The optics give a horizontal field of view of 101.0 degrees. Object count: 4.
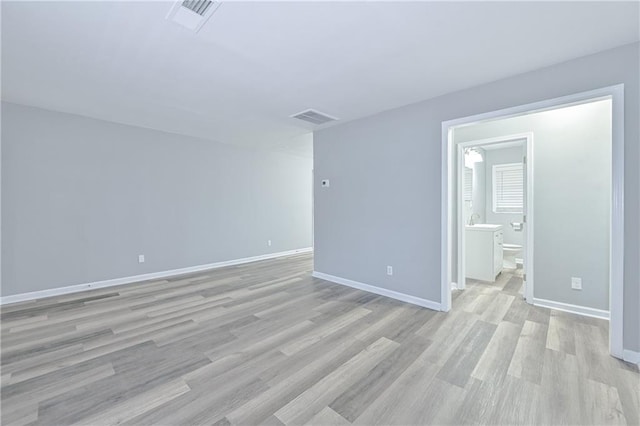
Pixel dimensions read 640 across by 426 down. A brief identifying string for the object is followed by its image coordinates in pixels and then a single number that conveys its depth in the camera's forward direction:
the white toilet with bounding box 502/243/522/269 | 5.22
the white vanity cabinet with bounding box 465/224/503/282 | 4.35
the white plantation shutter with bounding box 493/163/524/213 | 6.00
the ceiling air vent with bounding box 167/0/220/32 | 1.77
